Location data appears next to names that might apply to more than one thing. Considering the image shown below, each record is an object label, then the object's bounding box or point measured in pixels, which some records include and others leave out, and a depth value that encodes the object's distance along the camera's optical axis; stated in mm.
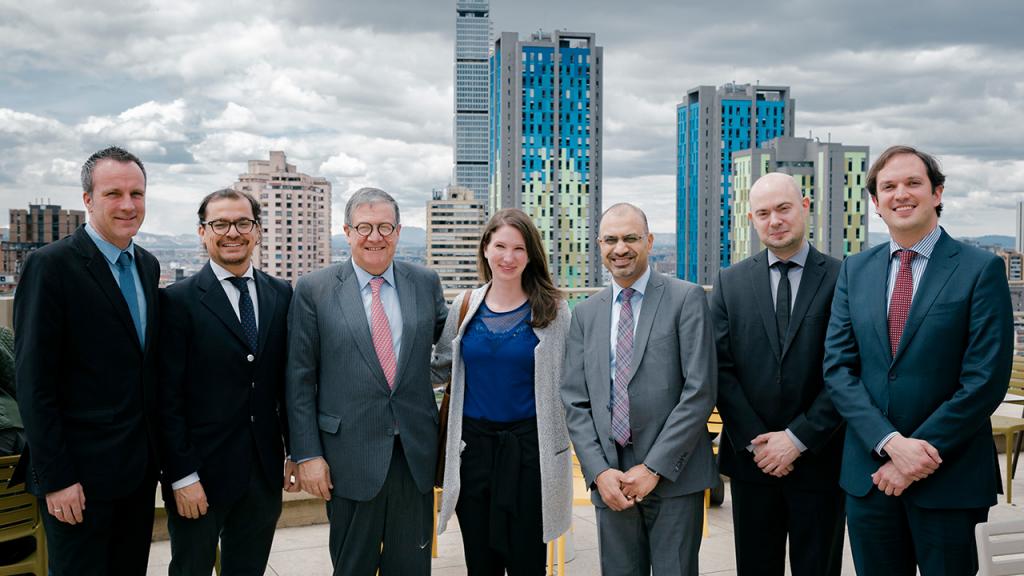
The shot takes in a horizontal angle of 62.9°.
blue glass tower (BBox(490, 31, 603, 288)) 120625
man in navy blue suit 2535
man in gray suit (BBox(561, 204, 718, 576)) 2752
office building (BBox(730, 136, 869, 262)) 100500
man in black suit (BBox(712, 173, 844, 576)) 2889
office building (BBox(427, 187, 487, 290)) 123875
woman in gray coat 2906
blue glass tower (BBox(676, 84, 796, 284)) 131000
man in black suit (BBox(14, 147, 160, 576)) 2453
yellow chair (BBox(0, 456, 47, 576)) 2832
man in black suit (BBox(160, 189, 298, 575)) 2693
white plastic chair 2062
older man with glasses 2859
